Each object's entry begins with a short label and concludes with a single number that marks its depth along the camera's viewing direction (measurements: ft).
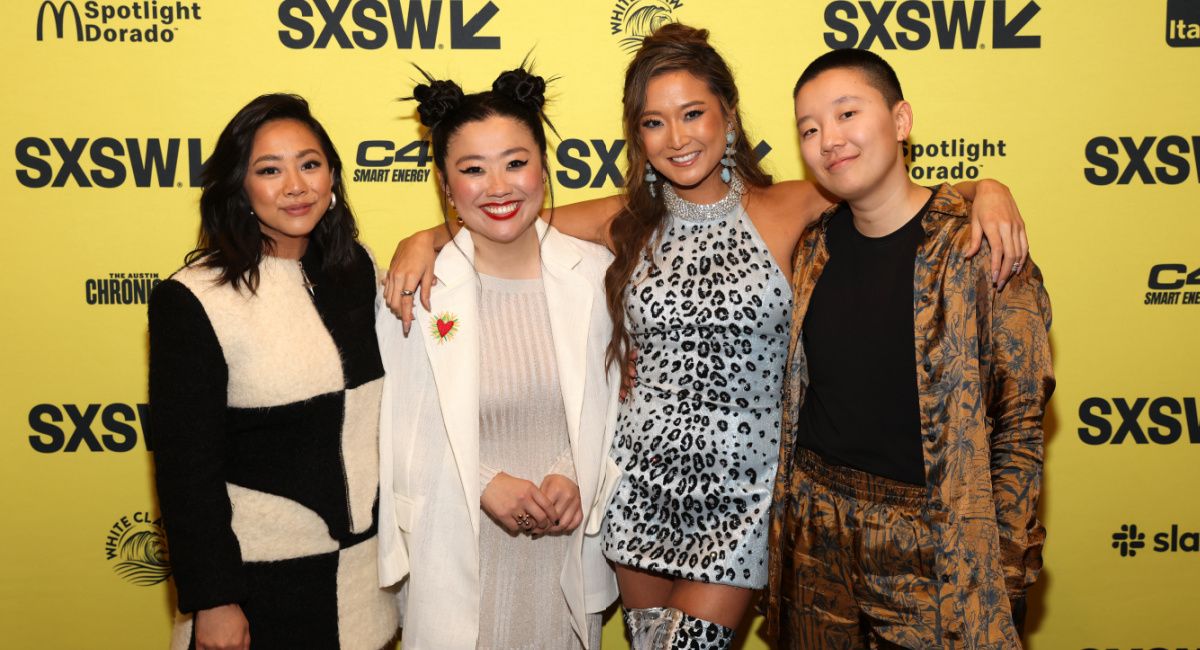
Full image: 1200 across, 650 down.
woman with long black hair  6.26
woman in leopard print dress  7.44
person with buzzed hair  6.06
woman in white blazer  7.29
